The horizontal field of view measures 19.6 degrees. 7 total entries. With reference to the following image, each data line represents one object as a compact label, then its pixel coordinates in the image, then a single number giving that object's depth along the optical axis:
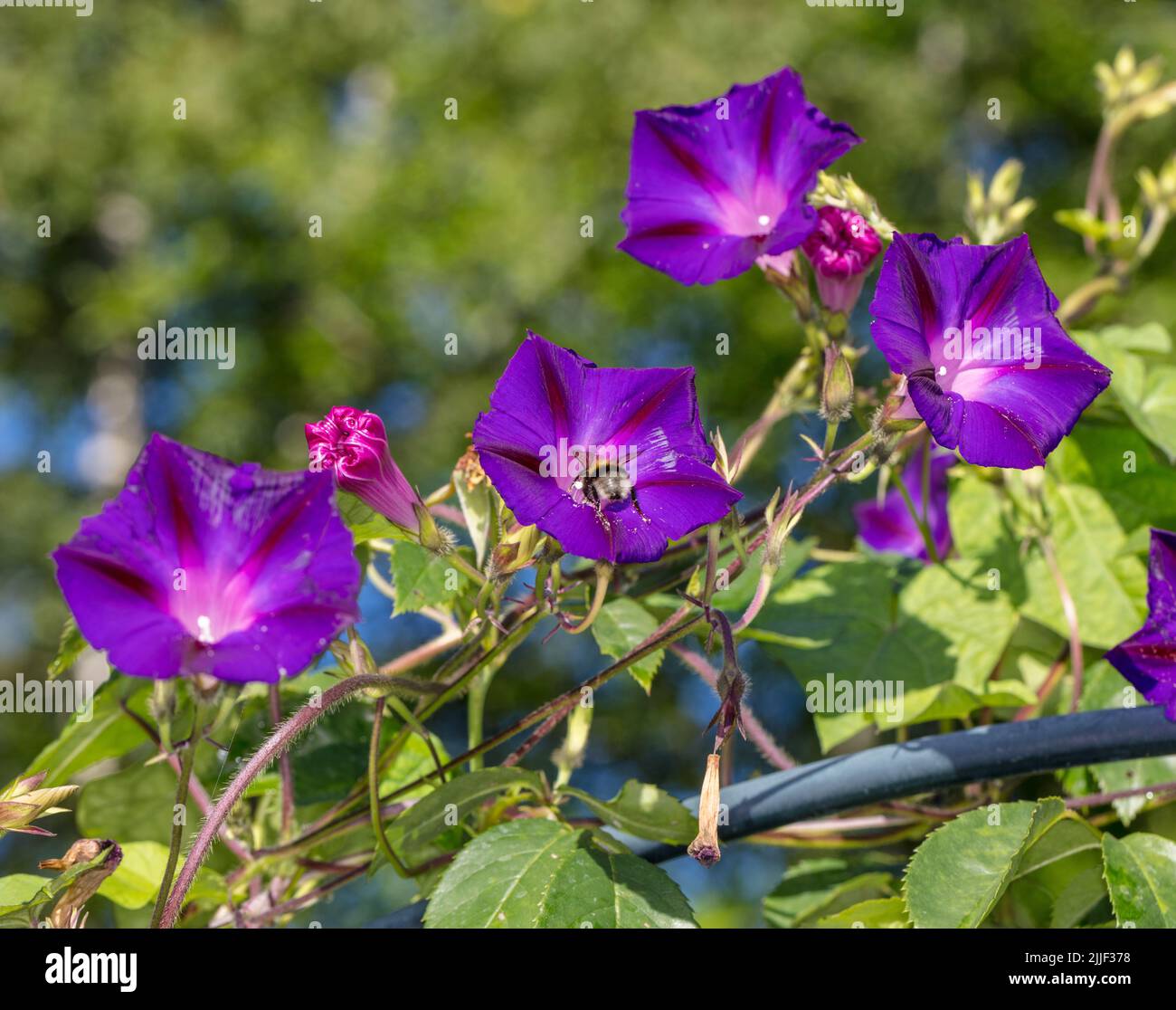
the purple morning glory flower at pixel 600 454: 0.73
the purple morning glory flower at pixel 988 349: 0.74
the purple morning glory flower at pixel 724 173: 0.80
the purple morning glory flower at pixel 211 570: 0.70
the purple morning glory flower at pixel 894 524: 0.95
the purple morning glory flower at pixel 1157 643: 0.76
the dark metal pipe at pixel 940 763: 0.74
